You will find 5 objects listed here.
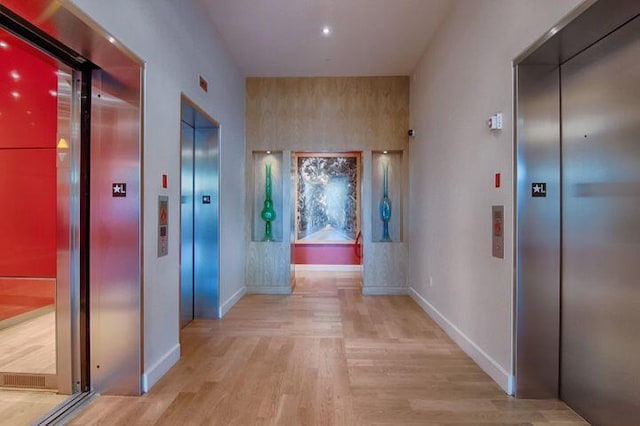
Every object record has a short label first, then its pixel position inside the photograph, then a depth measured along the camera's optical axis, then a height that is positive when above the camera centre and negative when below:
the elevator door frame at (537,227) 2.40 -0.11
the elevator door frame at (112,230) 2.48 -0.13
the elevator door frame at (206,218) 4.25 -0.08
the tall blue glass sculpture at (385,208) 5.71 +0.06
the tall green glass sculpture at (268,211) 5.62 +0.02
